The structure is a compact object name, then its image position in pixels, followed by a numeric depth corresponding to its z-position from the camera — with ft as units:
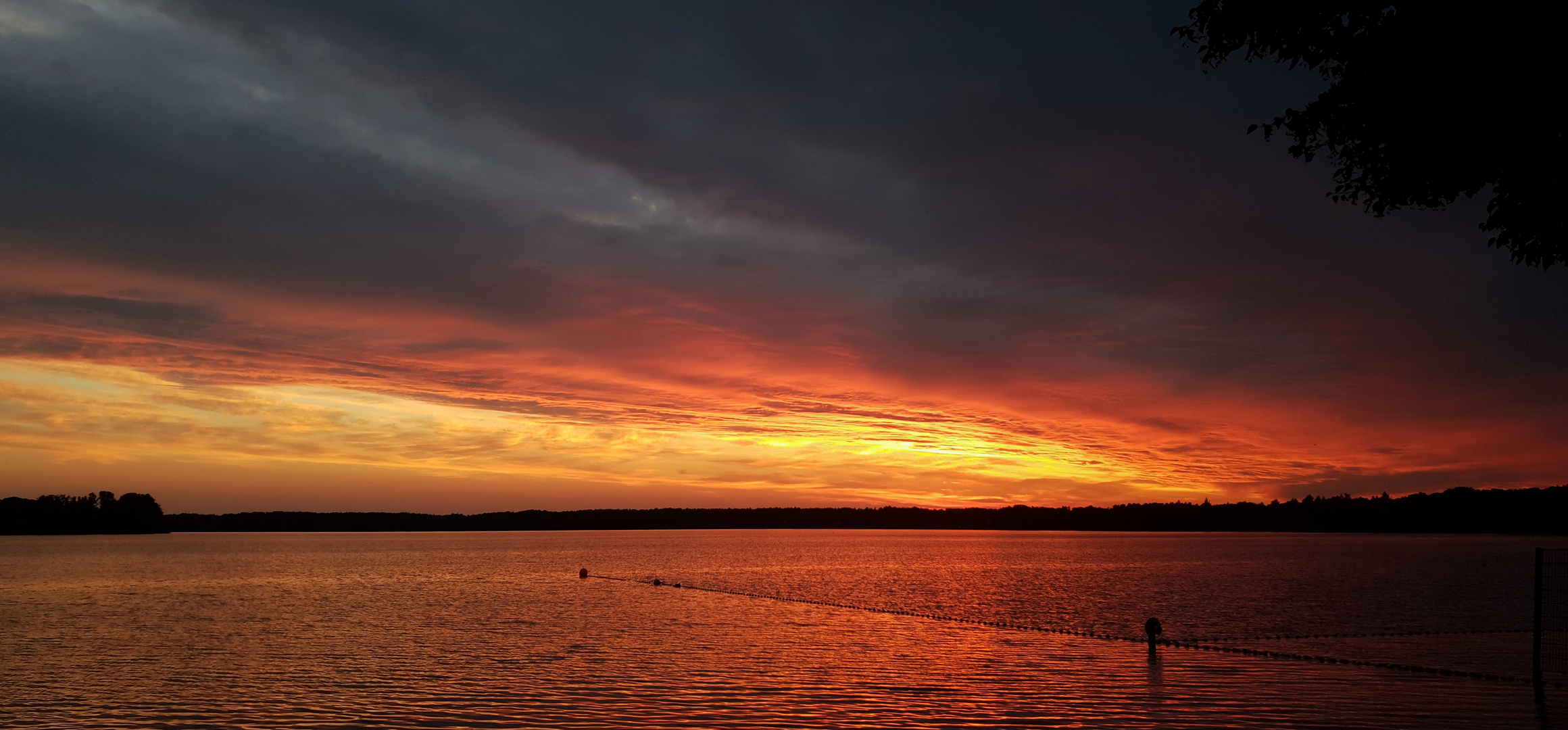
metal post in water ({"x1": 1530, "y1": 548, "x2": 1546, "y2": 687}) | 79.71
